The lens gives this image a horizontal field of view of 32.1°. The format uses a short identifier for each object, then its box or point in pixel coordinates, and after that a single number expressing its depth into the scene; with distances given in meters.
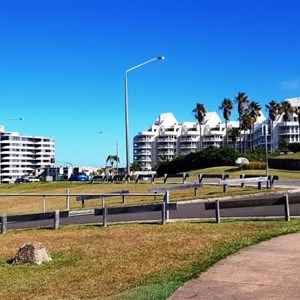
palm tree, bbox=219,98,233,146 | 110.81
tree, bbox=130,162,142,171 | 147.50
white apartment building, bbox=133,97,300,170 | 170.00
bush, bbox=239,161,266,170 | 53.41
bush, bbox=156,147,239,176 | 66.81
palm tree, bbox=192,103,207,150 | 123.12
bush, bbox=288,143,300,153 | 81.71
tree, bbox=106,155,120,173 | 158.15
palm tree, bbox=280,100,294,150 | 124.88
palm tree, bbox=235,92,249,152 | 109.69
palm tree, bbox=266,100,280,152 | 119.88
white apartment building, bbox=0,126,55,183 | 164.38
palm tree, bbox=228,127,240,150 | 130.75
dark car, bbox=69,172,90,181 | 82.09
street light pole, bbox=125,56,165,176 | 40.94
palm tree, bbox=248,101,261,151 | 113.81
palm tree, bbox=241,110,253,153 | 111.38
